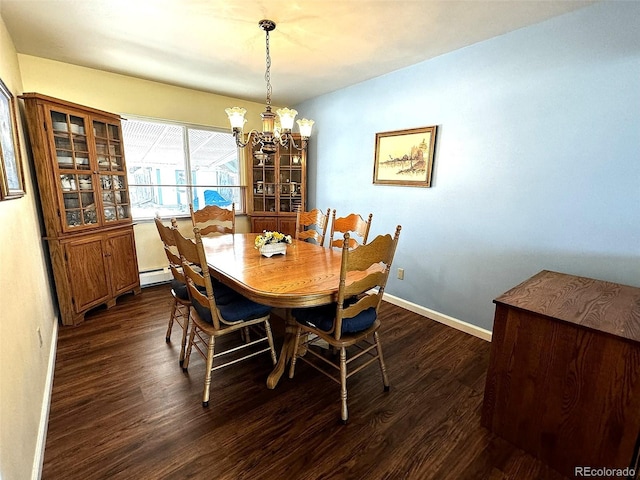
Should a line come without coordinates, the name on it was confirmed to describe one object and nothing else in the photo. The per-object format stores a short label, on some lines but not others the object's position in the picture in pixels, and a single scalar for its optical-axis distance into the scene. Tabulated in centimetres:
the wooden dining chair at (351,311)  155
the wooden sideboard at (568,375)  124
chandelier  218
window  362
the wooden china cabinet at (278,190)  434
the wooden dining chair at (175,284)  192
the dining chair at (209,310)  167
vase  222
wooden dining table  155
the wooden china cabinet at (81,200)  253
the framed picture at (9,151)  144
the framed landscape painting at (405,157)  282
